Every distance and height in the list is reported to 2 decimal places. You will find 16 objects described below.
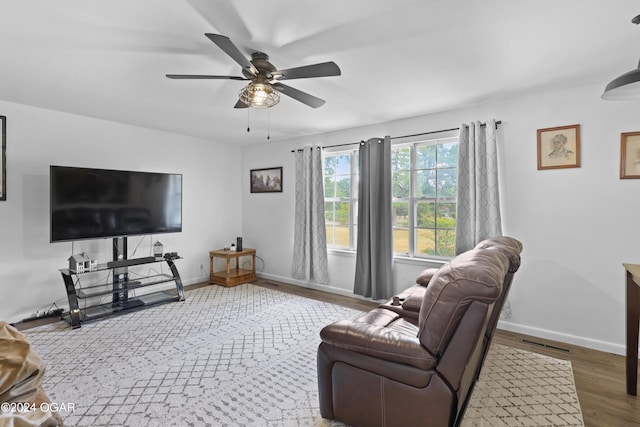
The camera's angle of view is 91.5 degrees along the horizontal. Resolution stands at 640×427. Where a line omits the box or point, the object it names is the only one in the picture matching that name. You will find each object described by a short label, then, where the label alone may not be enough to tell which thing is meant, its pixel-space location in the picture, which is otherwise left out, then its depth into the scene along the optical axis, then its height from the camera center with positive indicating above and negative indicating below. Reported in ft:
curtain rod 11.29 +3.39
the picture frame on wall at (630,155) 9.16 +1.75
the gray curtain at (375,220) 13.79 -0.26
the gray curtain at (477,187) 11.15 +1.00
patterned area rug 6.61 -4.22
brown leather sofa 4.73 -2.48
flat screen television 11.52 +0.47
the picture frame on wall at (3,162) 11.33 +1.89
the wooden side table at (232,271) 16.80 -3.29
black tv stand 11.56 -3.37
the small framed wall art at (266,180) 18.19 +2.05
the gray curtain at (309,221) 16.12 -0.37
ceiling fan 6.93 +3.29
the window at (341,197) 15.64 +0.88
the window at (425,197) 12.78 +0.74
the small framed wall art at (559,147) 10.03 +2.21
